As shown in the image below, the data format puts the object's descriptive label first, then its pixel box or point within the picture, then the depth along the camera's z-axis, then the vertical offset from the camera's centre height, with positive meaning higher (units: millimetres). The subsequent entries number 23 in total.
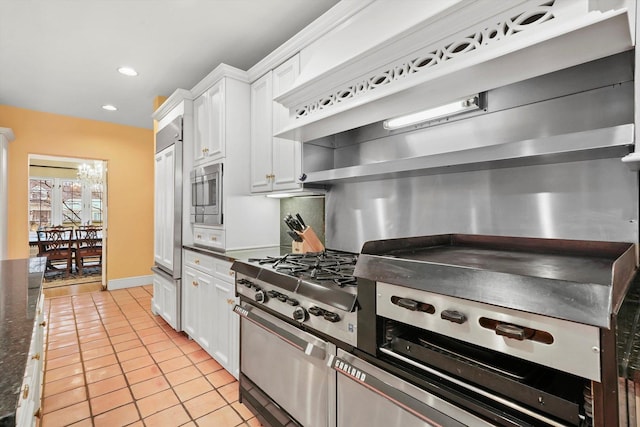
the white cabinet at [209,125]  2633 +859
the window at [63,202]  8453 +498
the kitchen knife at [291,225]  2213 -59
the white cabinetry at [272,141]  2238 +622
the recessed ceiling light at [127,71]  3125 +1539
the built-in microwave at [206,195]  2602 +210
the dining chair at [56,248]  5887 -553
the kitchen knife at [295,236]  2221 -141
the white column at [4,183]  3836 +487
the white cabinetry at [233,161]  2582 +490
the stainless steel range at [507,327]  663 -295
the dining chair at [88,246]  5980 -526
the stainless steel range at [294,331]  1321 -575
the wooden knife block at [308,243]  2197 -195
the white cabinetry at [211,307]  2271 -756
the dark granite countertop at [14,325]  651 -359
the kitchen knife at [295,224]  2227 -53
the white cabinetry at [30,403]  833 -614
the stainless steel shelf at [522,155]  936 +229
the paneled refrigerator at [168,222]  3102 -45
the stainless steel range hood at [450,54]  928 +597
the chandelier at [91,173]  6709 +1032
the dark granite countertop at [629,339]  655 -312
